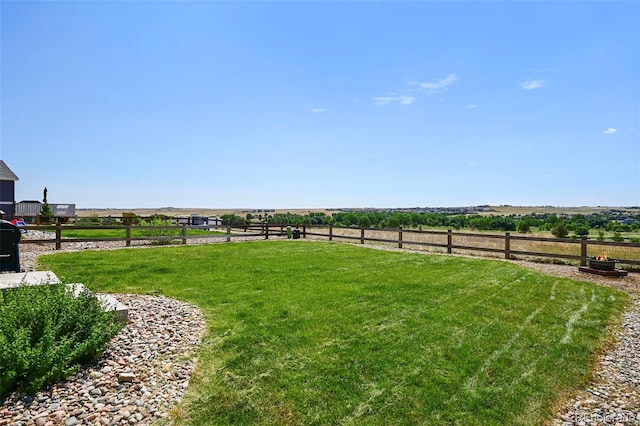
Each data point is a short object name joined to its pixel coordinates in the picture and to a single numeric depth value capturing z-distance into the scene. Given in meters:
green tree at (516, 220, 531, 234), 29.45
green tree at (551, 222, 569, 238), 25.11
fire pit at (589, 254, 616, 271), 10.12
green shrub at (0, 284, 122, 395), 3.23
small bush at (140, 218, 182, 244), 16.27
